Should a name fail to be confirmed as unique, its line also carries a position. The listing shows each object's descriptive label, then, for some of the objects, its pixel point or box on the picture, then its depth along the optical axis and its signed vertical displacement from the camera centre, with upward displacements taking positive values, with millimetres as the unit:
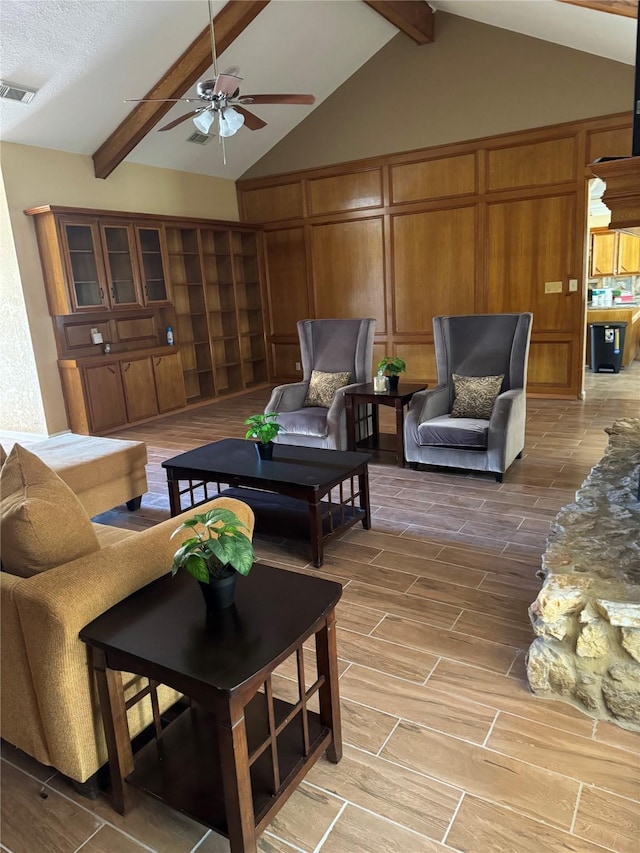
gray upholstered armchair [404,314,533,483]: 3928 -797
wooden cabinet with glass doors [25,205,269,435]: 5859 +21
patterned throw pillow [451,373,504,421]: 4246 -782
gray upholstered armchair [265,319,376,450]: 4406 -627
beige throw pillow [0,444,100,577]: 1546 -541
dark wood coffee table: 2859 -881
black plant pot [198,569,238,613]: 1455 -708
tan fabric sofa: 1420 -822
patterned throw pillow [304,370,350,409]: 4754 -715
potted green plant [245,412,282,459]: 3100 -670
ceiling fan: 3611 +1299
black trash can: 8234 -942
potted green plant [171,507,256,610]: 1385 -596
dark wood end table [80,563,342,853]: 1255 -863
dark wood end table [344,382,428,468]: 4273 -767
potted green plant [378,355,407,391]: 4516 -566
